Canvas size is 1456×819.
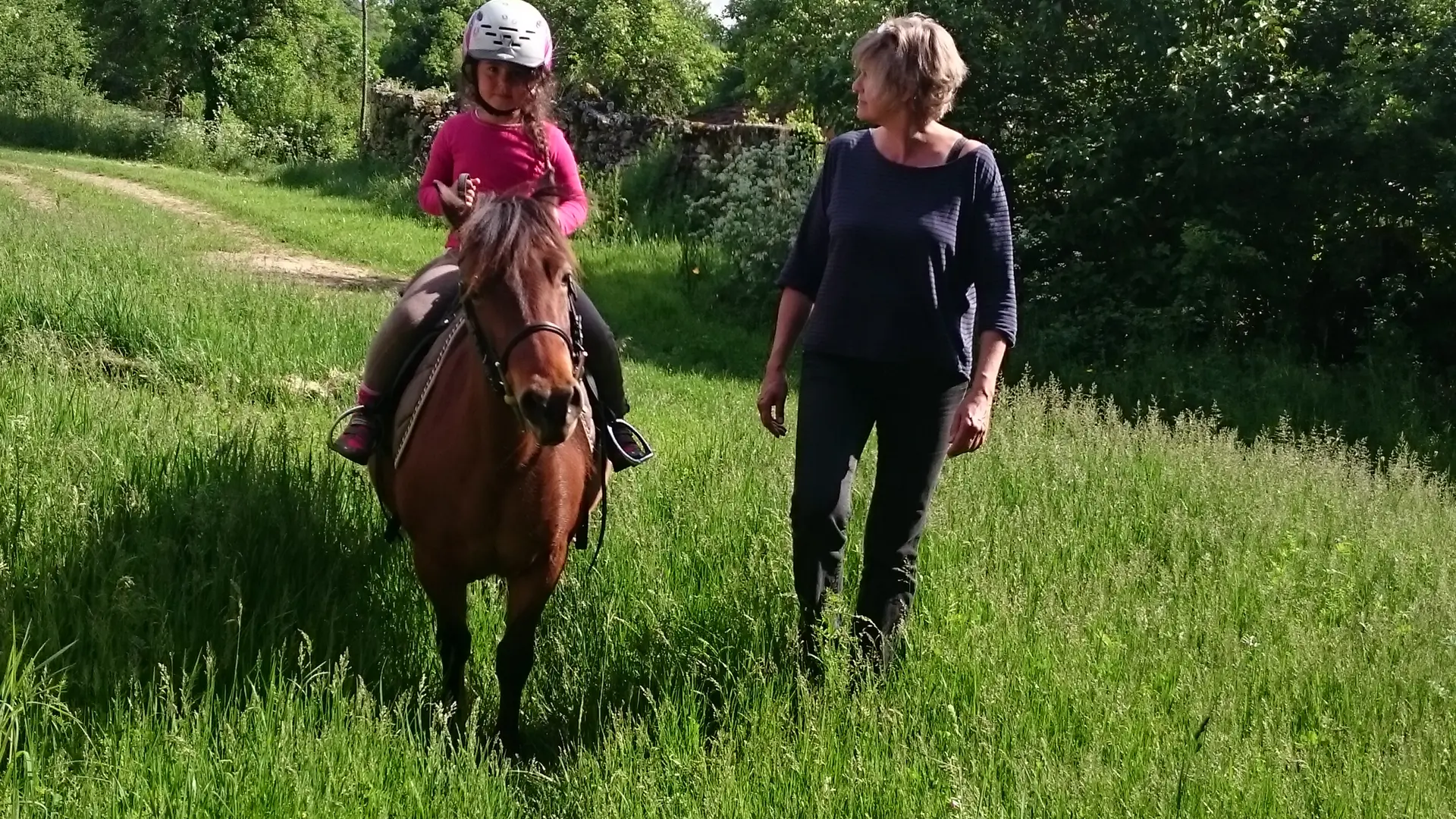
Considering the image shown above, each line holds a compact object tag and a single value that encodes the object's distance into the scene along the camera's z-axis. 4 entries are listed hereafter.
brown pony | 3.01
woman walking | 3.42
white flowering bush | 12.92
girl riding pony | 4.13
